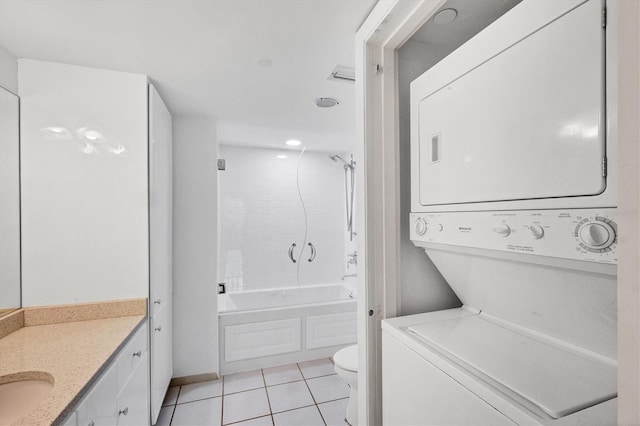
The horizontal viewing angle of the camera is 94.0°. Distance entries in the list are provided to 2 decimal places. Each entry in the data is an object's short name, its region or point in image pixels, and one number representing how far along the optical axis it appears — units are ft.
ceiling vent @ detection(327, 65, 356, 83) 6.03
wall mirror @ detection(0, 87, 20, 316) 5.24
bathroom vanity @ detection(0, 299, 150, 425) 3.48
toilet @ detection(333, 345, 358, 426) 6.61
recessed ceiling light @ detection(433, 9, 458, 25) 4.33
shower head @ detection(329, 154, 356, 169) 13.37
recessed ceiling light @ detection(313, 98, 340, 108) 7.65
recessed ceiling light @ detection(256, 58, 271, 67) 5.66
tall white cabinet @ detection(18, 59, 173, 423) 5.66
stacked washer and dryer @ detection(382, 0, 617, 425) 2.23
